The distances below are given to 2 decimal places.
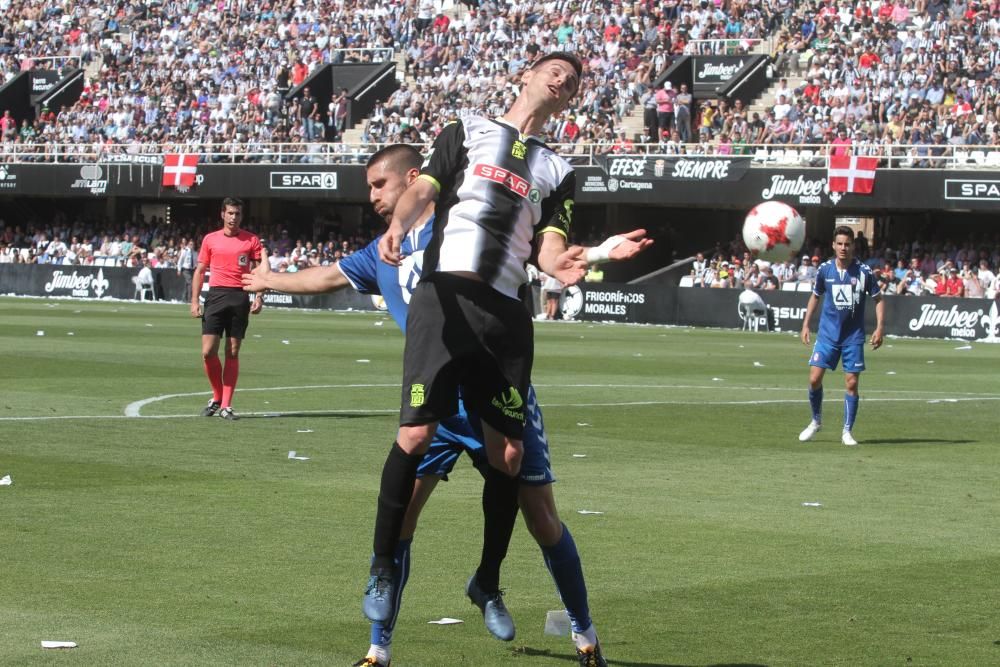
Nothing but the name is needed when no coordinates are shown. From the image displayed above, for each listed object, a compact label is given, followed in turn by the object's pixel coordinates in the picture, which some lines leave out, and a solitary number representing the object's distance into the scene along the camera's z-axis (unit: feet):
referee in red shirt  55.11
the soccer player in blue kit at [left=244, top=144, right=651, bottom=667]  20.49
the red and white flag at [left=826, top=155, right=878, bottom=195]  140.26
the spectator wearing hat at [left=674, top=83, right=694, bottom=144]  154.51
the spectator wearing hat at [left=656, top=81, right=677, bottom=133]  157.17
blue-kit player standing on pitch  53.67
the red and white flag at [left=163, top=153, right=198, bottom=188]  184.55
